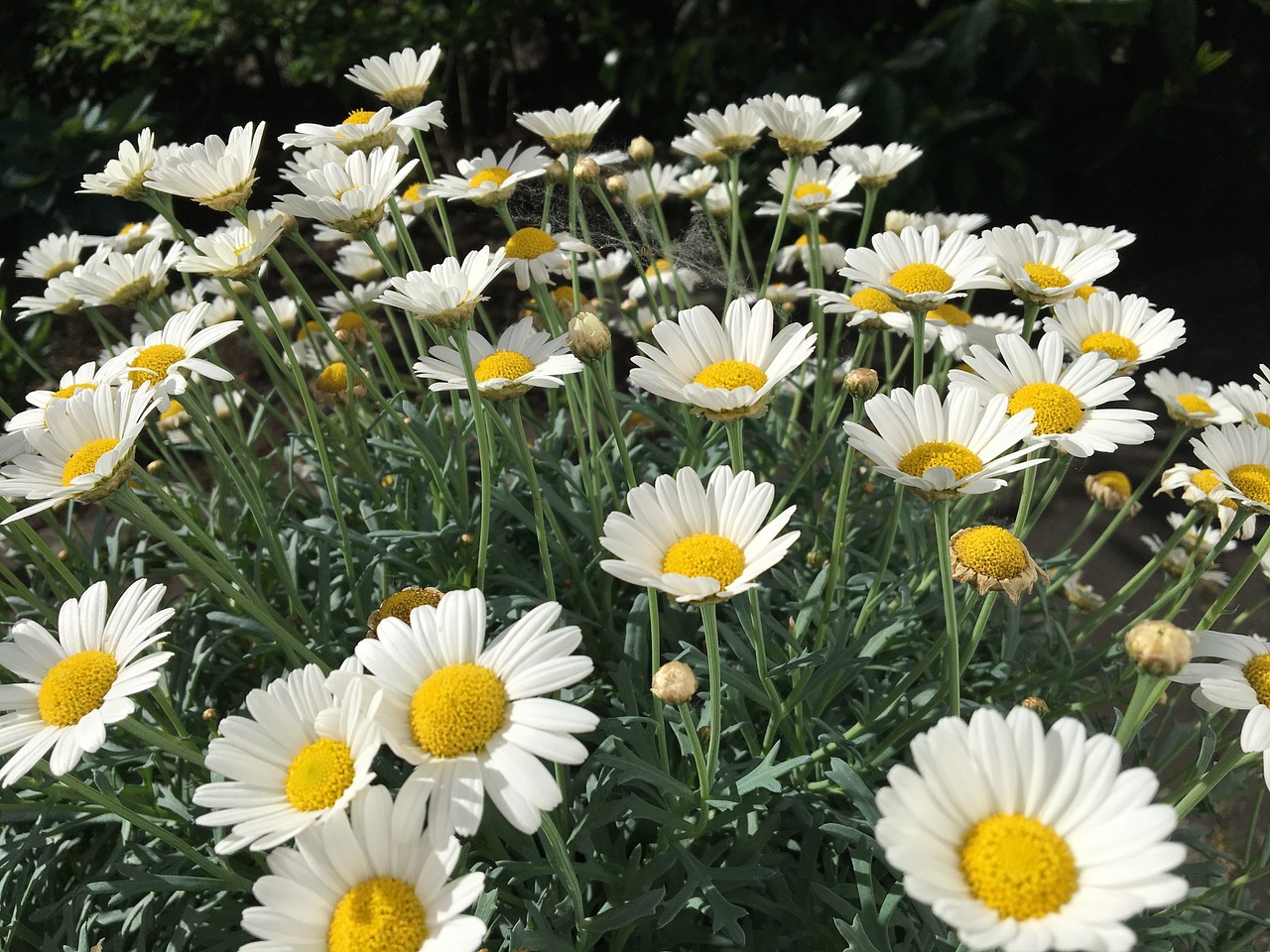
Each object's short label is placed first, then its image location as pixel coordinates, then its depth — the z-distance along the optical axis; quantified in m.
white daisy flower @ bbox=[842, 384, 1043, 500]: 0.23
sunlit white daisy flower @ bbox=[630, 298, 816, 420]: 0.25
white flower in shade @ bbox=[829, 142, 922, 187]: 0.41
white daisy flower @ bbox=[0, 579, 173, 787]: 0.22
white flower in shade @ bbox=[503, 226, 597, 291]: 0.33
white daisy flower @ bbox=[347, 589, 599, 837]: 0.19
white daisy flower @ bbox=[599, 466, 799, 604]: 0.21
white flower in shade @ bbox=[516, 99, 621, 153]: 0.37
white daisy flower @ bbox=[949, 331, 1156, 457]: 0.25
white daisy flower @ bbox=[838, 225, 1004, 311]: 0.29
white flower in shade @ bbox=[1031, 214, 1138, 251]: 0.34
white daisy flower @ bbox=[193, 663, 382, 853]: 0.19
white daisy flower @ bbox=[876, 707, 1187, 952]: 0.17
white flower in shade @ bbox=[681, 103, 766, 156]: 0.40
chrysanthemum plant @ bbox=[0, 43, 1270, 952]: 0.19
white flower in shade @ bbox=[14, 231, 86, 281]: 0.43
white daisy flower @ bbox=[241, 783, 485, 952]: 0.19
